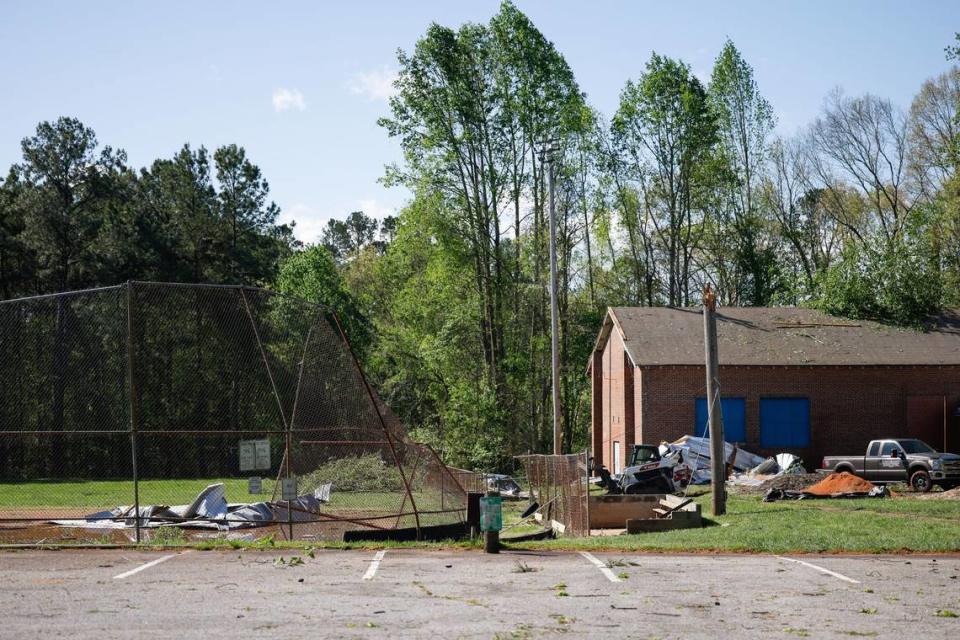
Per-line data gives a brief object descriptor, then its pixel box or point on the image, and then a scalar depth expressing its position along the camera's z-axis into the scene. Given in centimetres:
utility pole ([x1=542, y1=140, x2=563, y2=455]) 3494
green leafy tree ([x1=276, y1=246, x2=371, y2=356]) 6259
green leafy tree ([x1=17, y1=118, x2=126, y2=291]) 5747
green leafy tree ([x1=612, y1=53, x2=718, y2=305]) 5669
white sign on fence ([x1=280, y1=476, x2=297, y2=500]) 1788
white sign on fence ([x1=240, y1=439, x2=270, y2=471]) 1852
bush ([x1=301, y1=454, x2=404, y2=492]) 2153
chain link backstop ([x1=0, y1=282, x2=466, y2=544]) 1920
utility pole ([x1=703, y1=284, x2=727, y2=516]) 2428
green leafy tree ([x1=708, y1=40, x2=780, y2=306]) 5956
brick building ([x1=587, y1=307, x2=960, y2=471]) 3984
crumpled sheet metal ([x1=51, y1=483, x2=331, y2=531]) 1906
